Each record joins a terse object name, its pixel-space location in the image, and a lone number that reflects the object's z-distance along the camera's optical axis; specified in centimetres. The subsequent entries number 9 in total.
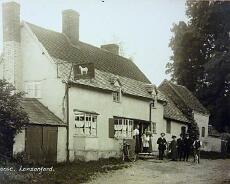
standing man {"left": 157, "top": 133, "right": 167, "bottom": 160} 2488
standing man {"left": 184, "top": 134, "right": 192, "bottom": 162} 2562
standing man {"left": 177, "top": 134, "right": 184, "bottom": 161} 2569
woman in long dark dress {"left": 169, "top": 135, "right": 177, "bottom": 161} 2533
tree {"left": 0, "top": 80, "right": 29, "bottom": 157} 1729
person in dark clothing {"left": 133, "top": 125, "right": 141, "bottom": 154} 2720
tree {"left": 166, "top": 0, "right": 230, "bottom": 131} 2898
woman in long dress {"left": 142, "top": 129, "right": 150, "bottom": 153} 2529
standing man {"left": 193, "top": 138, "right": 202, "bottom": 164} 2455
